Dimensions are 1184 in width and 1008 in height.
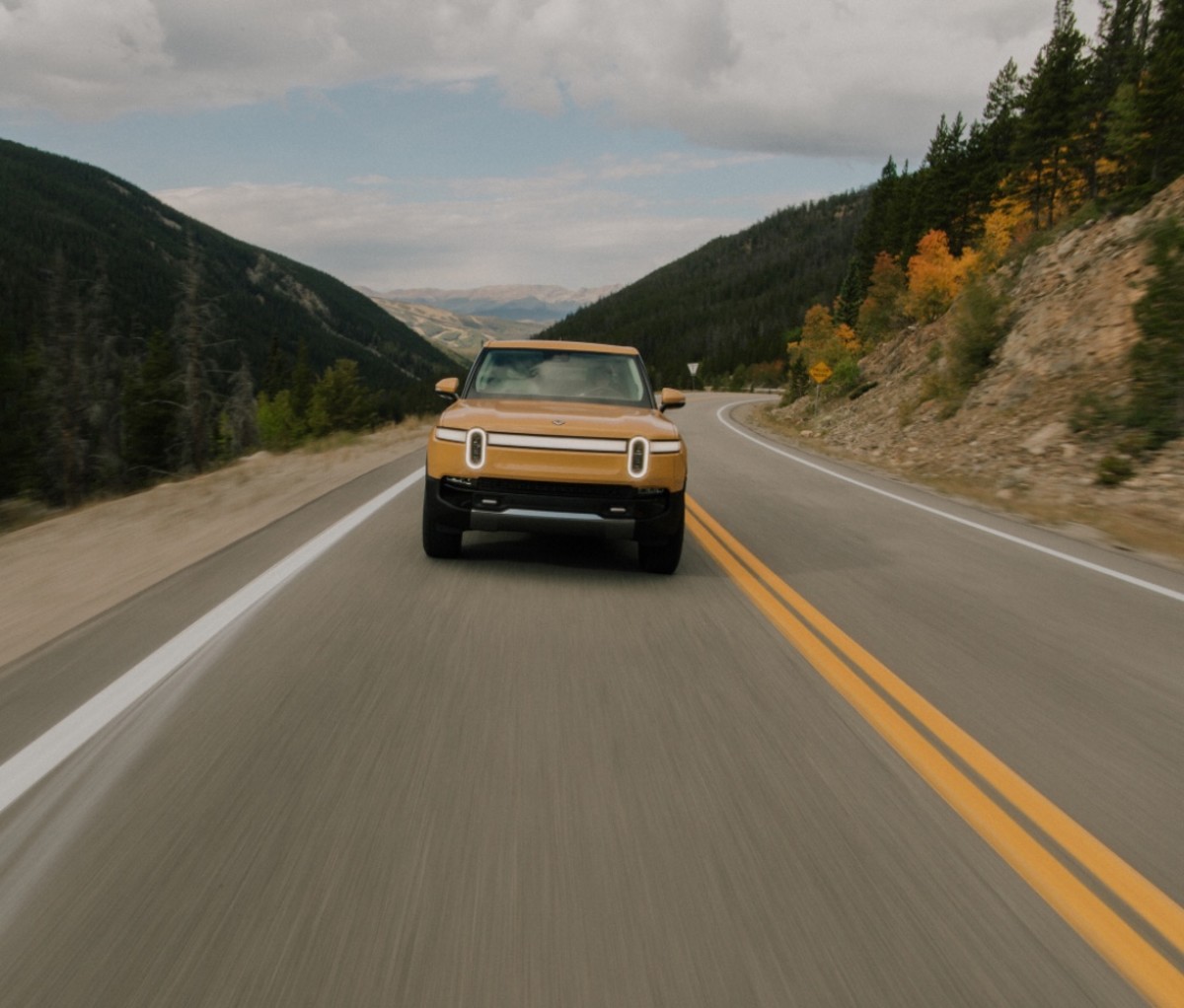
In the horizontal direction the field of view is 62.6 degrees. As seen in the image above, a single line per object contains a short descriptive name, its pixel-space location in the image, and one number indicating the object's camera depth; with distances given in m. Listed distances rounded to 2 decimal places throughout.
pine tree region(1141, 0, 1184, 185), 36.34
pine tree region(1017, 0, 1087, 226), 54.44
